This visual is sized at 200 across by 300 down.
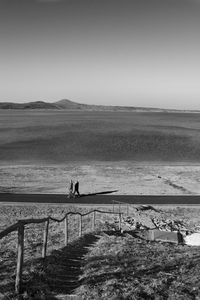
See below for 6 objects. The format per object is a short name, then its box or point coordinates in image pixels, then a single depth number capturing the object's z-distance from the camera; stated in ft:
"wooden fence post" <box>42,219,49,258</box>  29.09
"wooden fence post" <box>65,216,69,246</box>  40.94
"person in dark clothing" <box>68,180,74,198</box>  96.44
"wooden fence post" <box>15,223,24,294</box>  21.28
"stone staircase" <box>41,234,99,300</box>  22.44
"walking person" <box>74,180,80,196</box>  96.38
